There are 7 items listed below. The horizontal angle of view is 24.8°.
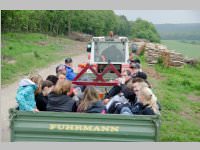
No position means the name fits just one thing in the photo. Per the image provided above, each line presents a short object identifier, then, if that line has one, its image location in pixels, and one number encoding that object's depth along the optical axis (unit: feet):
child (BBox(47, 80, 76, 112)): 19.92
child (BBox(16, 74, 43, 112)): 20.76
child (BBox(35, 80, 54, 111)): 22.12
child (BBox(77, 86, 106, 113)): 19.32
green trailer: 17.84
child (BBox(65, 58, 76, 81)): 29.09
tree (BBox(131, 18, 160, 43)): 197.16
